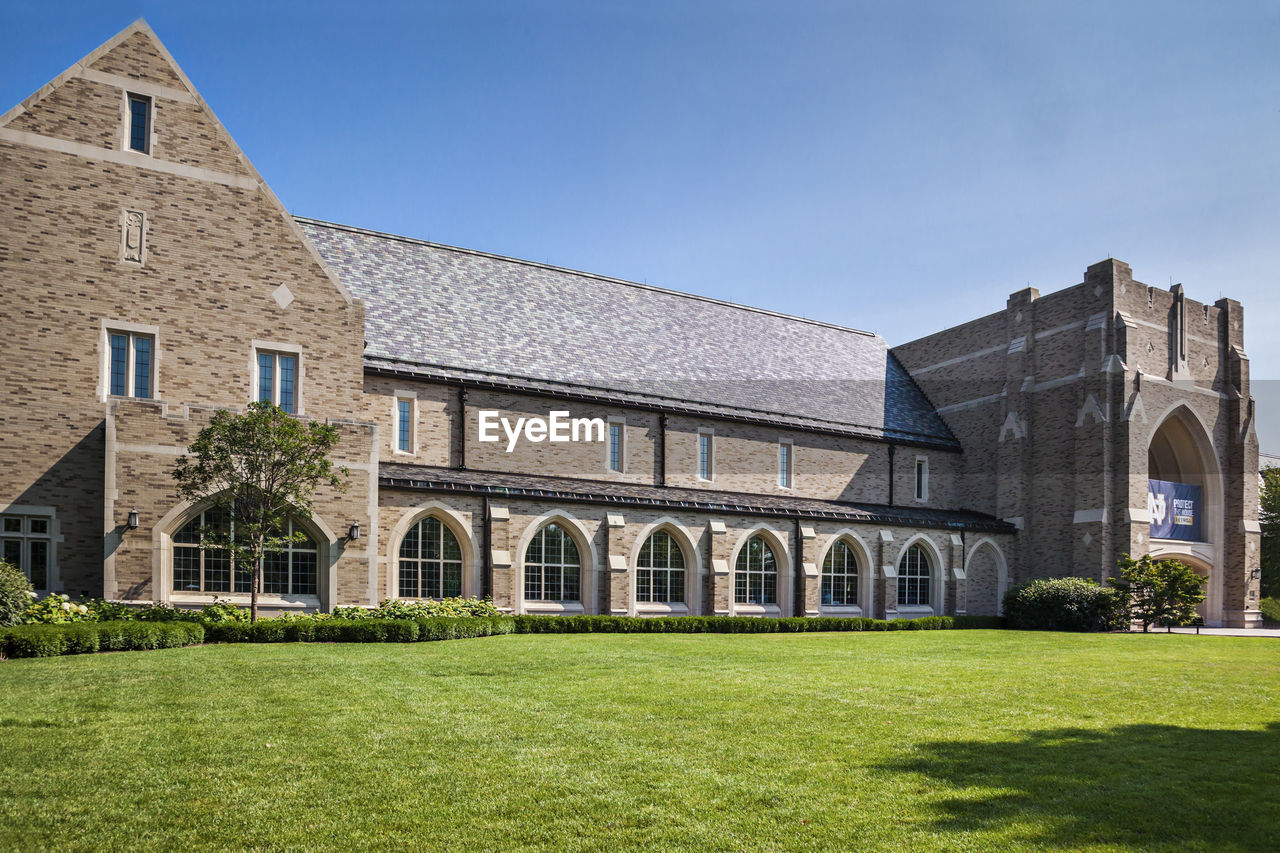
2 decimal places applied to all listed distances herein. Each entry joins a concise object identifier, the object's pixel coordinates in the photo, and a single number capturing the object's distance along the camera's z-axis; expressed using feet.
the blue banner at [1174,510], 120.67
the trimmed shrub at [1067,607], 105.40
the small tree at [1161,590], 102.63
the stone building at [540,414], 69.62
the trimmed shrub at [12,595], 56.39
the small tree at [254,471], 65.41
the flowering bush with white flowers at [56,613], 58.54
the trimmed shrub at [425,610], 71.56
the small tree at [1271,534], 148.25
